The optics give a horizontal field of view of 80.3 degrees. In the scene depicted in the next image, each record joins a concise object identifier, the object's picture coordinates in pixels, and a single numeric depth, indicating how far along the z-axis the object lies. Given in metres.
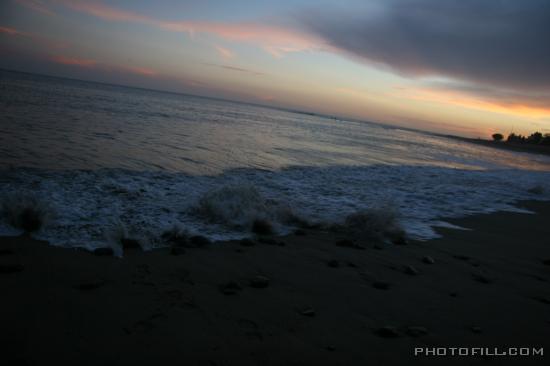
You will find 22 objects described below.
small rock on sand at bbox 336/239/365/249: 5.32
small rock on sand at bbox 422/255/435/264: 4.95
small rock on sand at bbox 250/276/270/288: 3.66
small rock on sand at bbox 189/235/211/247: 4.71
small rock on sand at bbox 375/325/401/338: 3.00
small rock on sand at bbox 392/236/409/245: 5.76
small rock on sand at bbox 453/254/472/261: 5.26
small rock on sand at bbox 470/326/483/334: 3.21
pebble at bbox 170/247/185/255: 4.30
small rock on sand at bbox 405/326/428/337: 3.05
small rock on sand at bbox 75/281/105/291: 3.20
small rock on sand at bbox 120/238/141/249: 4.33
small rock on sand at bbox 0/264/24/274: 3.33
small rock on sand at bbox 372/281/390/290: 3.96
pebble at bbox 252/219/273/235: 5.58
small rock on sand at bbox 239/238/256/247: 4.91
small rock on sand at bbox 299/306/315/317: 3.19
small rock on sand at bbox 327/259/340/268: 4.47
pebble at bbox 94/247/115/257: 4.00
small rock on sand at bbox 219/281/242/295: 3.43
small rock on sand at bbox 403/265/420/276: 4.48
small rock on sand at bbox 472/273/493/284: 4.46
